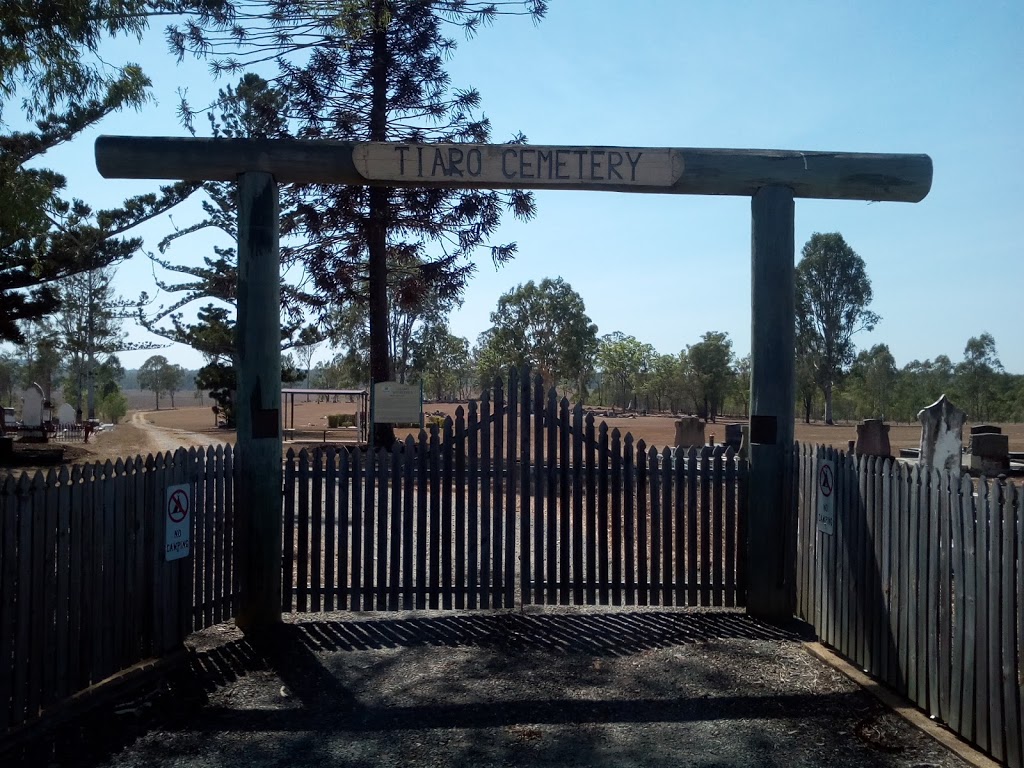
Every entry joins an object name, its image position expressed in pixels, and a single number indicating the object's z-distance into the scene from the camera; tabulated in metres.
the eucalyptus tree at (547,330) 63.09
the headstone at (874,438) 20.53
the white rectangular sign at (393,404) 14.12
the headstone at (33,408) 31.22
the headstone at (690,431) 23.11
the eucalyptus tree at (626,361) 94.75
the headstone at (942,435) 13.00
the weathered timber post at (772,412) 7.55
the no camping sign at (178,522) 6.36
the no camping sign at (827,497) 6.69
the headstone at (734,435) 18.24
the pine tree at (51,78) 8.80
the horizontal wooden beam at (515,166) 7.27
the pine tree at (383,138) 14.95
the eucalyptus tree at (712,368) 82.19
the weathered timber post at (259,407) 7.25
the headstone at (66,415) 40.14
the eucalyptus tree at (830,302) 81.44
